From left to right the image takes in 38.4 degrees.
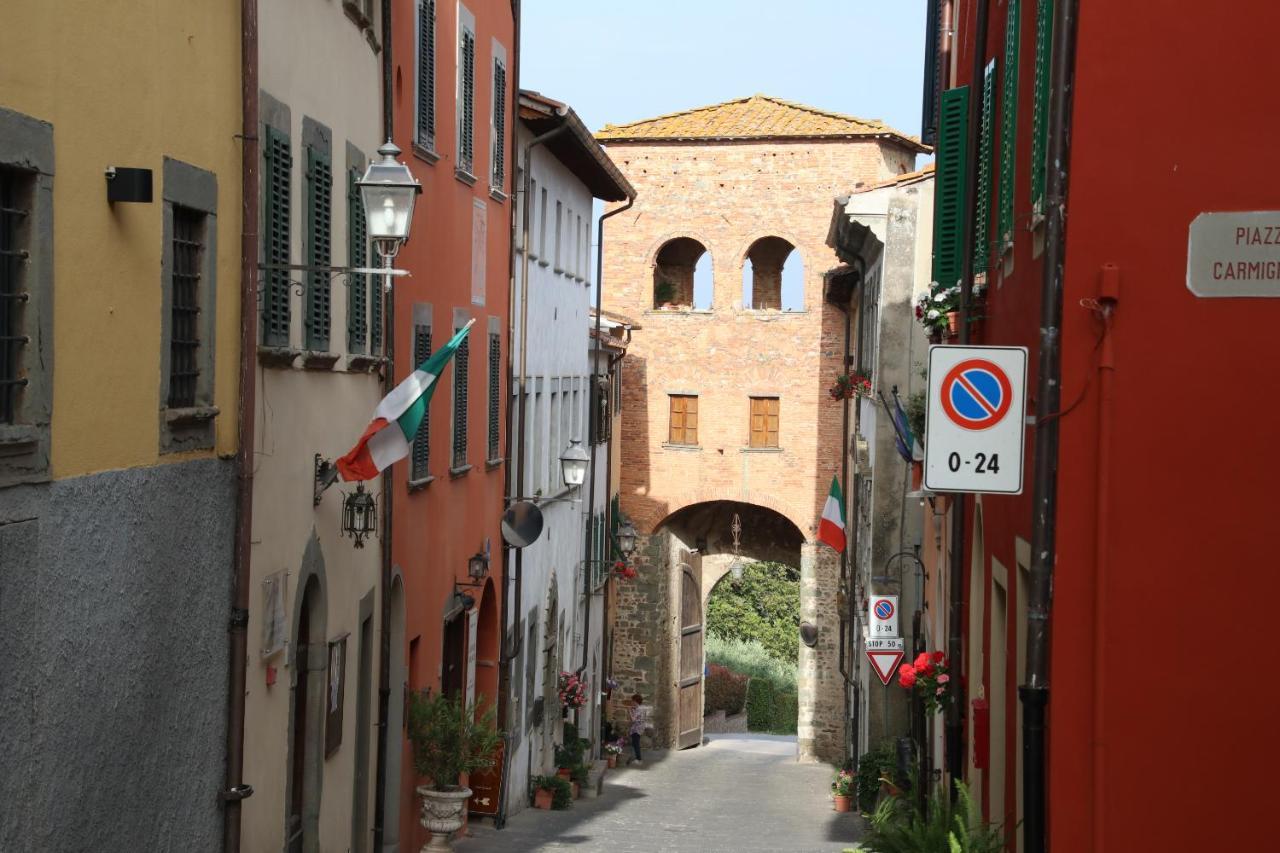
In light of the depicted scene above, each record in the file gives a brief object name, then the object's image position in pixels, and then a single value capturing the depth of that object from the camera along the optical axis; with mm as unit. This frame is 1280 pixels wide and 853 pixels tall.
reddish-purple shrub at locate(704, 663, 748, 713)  53469
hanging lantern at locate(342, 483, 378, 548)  13492
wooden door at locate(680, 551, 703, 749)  40781
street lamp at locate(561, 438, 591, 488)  24094
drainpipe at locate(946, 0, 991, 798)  13414
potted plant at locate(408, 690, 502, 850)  16344
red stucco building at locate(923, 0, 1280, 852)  8039
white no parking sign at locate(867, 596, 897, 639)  22984
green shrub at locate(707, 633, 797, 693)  53656
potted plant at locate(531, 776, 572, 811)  25812
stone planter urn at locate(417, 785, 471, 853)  16297
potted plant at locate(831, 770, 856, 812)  27531
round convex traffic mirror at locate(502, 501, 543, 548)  22016
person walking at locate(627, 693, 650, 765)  36812
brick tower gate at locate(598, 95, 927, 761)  38219
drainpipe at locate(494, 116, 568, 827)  23250
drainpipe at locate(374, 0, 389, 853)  15000
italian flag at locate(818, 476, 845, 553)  25022
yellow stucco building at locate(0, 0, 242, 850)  6906
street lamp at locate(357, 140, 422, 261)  10609
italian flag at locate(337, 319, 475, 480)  11469
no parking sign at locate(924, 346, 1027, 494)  8367
